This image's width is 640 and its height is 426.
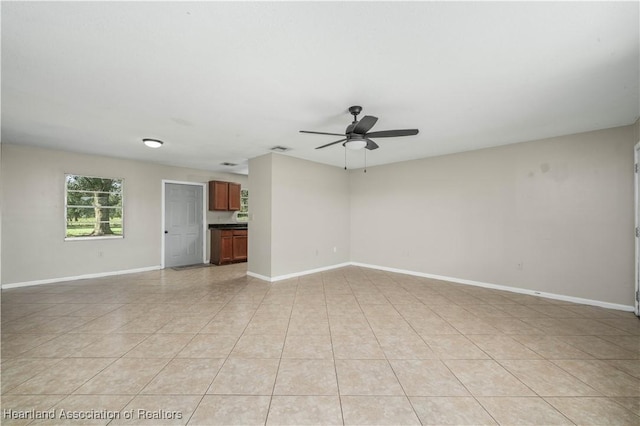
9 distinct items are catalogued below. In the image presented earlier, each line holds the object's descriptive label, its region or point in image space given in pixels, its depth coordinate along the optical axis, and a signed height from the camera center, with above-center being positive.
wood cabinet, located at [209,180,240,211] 6.96 +0.51
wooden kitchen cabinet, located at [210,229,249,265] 6.68 -0.87
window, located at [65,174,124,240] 5.12 +0.13
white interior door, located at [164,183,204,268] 6.43 -0.30
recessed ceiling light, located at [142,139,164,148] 4.21 +1.19
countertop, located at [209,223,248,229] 7.02 -0.35
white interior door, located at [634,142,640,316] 3.38 -0.13
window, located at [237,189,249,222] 7.88 +0.22
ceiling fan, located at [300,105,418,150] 2.84 +0.94
